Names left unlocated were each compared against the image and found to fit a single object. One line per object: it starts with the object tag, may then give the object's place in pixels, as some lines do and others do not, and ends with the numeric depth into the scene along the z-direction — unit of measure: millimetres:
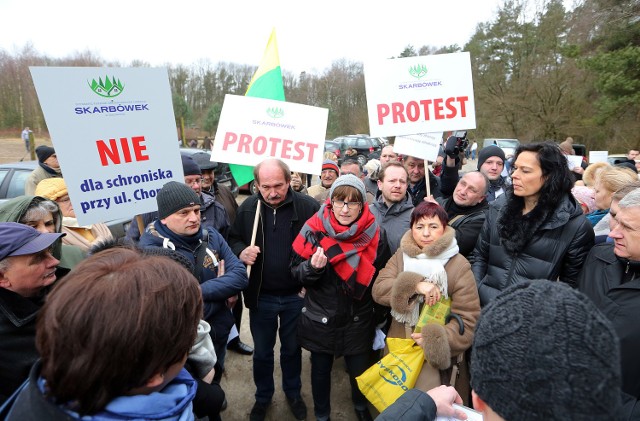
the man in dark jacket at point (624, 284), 1666
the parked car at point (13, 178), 6133
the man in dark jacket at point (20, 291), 1509
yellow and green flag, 3430
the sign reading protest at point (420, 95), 3701
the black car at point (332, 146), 18720
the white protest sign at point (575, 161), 6715
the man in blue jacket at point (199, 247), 2240
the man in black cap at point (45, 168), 4746
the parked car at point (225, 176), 11084
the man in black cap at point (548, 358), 763
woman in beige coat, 2205
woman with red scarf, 2615
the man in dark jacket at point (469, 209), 2963
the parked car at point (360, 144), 19872
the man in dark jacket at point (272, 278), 2975
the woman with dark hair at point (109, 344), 879
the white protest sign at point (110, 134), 2338
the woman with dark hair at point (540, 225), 2264
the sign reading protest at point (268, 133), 3305
